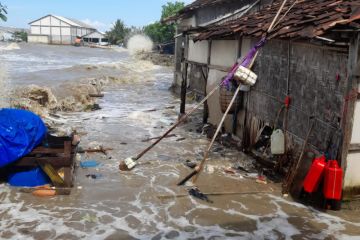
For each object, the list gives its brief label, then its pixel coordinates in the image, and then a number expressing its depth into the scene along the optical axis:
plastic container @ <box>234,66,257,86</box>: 8.74
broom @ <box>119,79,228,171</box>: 9.28
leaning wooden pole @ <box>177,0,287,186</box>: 8.02
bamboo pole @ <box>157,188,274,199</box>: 7.76
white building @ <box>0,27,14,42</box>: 97.59
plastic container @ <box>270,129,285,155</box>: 8.66
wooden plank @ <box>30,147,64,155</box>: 7.98
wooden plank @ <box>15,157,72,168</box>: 7.74
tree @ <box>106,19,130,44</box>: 93.12
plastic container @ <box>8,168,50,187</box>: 7.90
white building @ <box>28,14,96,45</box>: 88.12
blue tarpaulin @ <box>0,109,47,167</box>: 7.61
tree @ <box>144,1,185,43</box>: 50.87
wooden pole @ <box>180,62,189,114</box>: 14.53
